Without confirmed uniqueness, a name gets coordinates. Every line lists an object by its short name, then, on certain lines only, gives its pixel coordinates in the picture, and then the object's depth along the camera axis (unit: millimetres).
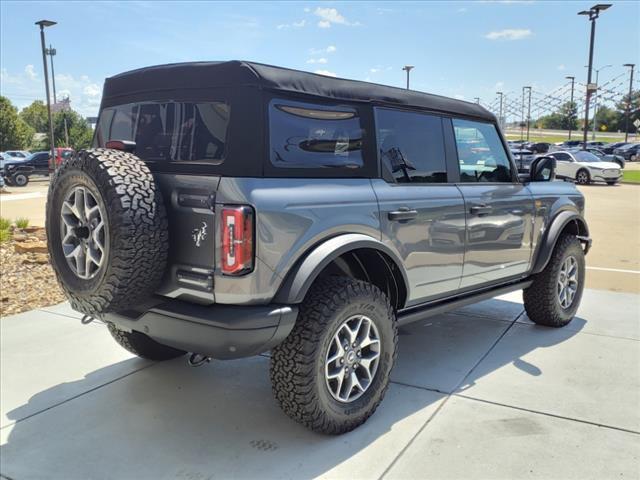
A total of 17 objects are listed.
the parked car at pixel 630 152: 45869
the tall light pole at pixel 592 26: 25672
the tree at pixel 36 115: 79575
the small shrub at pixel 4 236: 7750
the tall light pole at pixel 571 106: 101650
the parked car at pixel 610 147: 47853
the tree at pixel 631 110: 79188
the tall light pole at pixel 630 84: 62812
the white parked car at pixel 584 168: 22969
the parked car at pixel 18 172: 25328
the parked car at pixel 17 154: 30484
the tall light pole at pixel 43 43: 21297
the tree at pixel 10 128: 45406
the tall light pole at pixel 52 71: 36897
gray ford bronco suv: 2643
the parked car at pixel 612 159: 32094
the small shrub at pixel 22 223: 9123
